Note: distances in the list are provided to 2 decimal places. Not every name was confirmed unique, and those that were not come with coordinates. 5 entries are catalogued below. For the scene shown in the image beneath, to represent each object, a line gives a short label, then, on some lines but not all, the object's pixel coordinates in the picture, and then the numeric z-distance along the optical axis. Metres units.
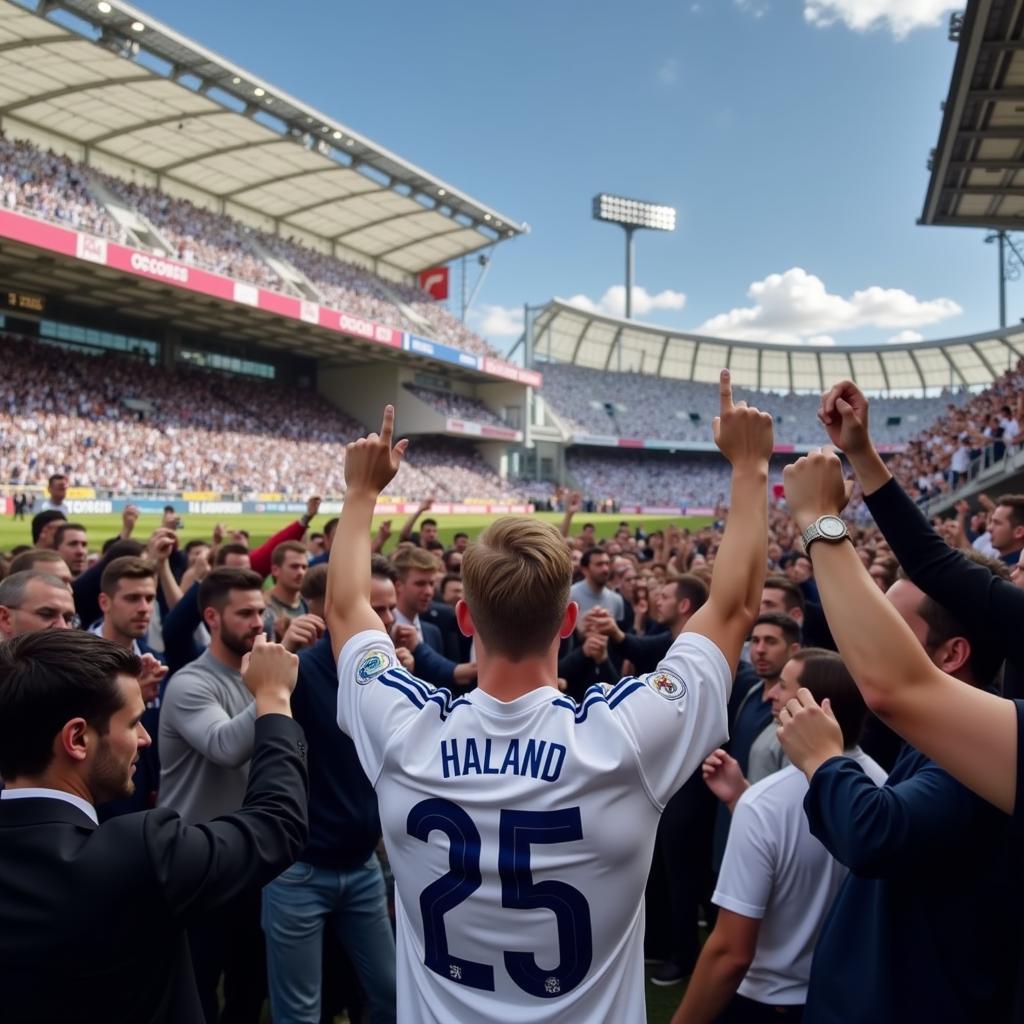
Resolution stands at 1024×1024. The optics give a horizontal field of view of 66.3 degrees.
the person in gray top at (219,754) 3.15
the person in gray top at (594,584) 6.66
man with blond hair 1.52
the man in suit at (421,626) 4.21
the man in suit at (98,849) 1.54
